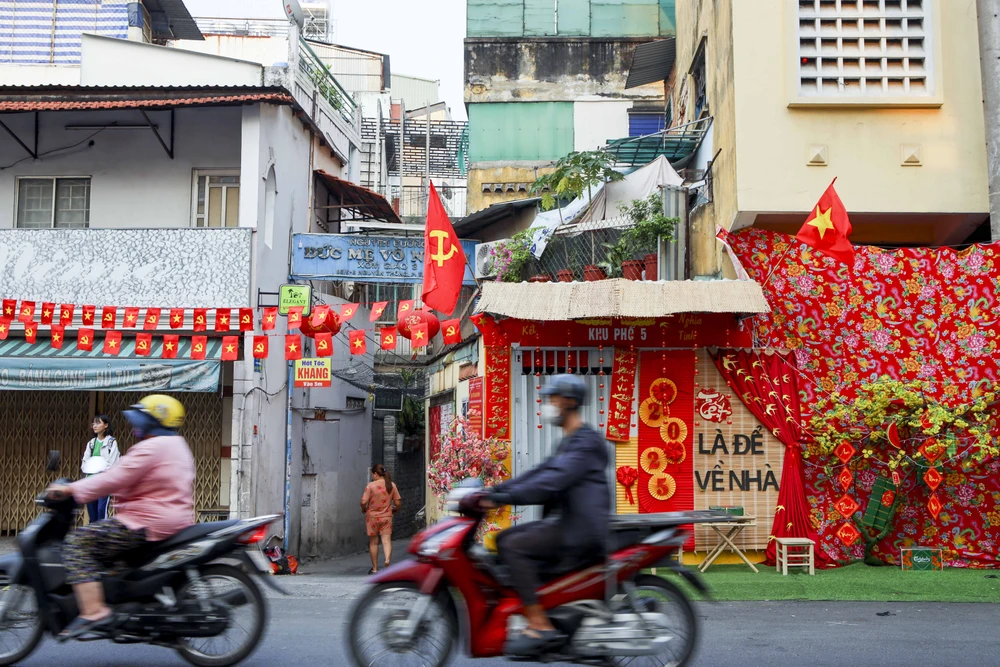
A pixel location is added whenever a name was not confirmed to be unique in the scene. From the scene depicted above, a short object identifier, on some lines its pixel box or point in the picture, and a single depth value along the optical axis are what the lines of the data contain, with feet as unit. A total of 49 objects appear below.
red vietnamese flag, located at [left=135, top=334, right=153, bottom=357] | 43.91
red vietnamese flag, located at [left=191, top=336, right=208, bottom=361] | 43.60
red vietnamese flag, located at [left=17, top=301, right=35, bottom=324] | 43.68
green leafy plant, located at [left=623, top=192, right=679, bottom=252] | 41.70
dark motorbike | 17.84
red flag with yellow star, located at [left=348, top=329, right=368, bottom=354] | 42.29
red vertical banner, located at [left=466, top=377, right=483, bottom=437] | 38.45
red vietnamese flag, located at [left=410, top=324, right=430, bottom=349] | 43.09
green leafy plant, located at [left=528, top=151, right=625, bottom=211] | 45.42
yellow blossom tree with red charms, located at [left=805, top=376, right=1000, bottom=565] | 35.19
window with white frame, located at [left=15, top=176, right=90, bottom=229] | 51.44
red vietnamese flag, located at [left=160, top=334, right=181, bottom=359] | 43.55
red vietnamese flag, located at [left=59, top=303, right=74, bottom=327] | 43.83
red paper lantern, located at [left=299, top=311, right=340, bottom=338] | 43.93
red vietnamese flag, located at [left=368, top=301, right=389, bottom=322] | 42.38
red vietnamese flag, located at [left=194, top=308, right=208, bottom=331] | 44.48
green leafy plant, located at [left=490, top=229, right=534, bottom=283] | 45.03
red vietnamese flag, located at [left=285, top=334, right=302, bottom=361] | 45.32
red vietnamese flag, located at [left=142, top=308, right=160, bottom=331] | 44.60
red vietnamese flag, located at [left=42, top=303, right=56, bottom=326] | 43.75
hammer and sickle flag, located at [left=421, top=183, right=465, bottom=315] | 39.01
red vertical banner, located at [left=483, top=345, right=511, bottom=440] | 37.42
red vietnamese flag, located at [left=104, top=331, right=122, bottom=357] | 43.37
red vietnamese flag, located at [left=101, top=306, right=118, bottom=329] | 43.47
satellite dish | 54.51
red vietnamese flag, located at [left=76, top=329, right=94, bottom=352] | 43.75
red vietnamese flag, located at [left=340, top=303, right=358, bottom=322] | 42.92
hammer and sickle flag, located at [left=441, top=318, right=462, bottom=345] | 40.86
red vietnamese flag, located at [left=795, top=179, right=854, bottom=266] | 34.37
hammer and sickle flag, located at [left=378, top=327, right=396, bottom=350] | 42.68
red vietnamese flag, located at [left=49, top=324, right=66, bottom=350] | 43.93
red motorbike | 16.70
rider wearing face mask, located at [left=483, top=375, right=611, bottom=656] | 16.56
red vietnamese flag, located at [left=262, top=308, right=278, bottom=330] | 43.01
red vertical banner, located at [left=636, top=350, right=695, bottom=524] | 37.04
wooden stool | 34.73
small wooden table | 34.91
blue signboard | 50.42
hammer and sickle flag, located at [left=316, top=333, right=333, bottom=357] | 45.97
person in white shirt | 37.58
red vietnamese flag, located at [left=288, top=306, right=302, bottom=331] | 43.06
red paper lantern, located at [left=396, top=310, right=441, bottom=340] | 43.34
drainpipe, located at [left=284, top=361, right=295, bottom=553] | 47.44
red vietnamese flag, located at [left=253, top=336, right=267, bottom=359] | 41.60
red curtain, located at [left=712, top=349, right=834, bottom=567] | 36.24
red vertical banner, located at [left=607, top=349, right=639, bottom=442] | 37.22
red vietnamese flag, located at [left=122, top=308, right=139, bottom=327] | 43.96
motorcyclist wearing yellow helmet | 17.65
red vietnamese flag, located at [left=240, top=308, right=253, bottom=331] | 43.91
